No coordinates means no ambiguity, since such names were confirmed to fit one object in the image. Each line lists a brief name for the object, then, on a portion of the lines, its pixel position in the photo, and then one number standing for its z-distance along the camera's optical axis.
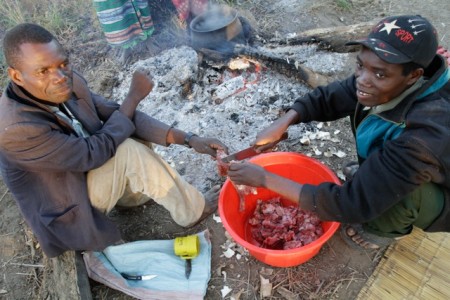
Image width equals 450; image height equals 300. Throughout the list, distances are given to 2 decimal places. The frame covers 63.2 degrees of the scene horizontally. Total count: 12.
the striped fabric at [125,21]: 4.00
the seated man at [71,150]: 1.92
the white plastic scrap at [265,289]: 2.39
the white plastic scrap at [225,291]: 2.44
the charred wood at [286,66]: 3.60
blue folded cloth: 2.36
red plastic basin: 2.09
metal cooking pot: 3.85
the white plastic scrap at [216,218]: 2.83
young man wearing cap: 1.67
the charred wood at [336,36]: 3.85
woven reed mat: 2.29
